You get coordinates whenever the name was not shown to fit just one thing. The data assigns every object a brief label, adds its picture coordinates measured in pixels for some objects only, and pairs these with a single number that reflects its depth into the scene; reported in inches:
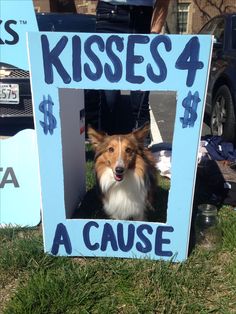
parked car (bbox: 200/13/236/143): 152.1
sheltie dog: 81.1
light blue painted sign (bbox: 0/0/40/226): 93.7
